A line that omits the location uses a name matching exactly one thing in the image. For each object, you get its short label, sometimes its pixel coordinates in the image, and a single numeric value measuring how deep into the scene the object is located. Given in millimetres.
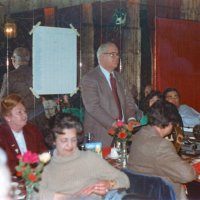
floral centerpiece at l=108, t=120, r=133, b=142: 3434
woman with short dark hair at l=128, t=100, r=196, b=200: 2539
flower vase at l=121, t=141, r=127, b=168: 3408
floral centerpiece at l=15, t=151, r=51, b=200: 2074
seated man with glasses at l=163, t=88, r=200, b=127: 5047
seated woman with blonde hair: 3248
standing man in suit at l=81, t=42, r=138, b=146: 4605
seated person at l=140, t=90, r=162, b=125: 4469
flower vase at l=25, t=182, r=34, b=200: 2150
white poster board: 5148
